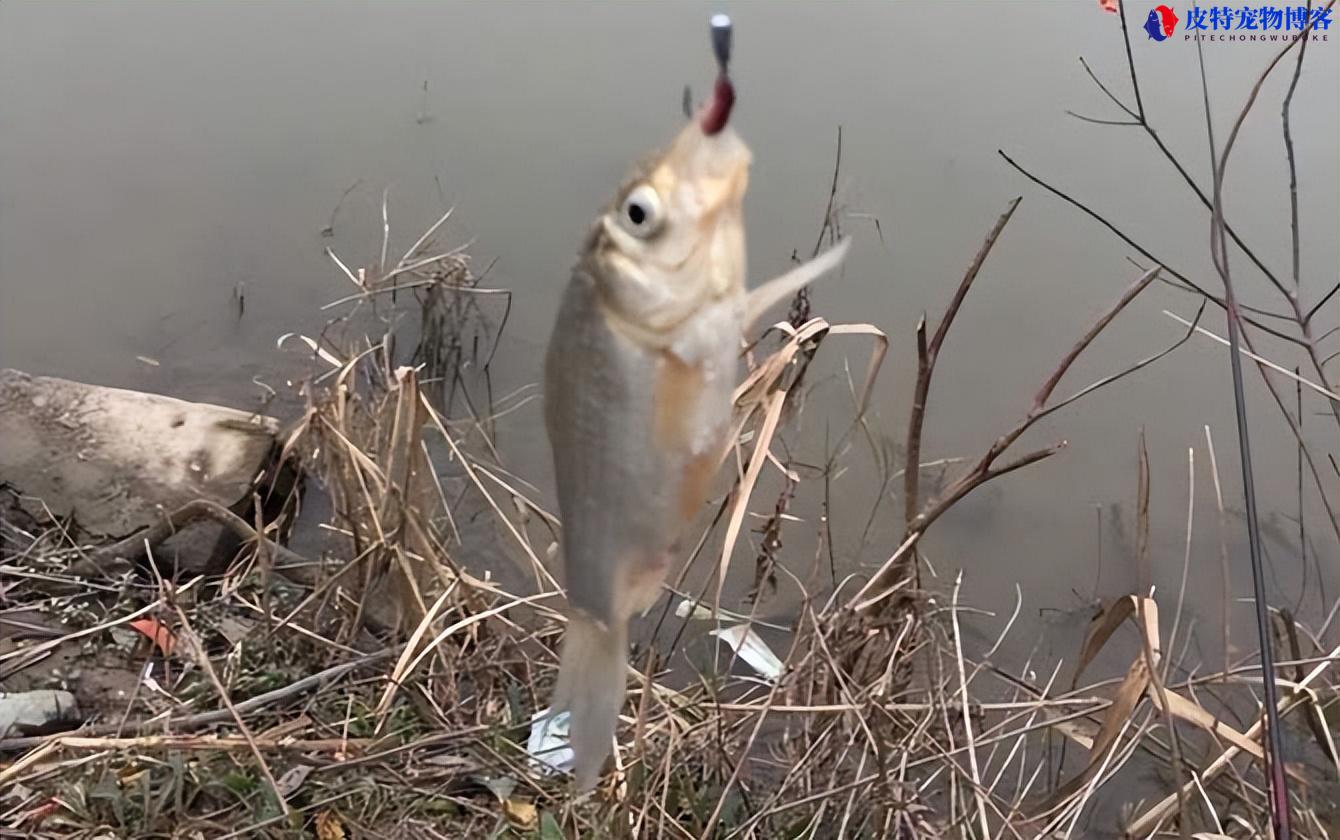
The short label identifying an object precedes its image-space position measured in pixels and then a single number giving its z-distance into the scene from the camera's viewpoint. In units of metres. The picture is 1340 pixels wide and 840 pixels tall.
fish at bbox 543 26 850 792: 0.85
